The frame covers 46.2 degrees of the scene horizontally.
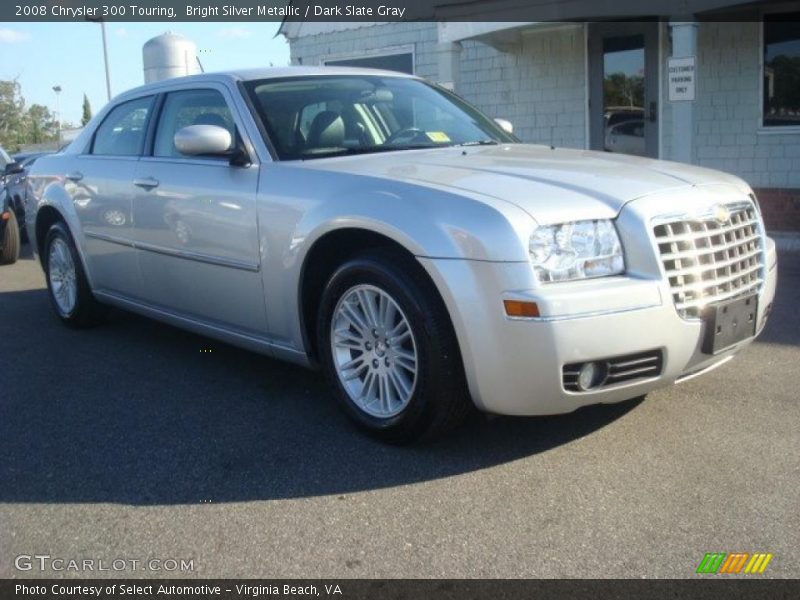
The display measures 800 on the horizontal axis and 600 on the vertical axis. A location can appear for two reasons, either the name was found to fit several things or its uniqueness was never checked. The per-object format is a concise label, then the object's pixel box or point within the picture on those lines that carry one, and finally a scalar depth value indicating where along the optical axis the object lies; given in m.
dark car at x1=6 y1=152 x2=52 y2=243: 12.45
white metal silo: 17.44
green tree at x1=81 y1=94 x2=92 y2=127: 59.44
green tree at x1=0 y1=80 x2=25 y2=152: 49.19
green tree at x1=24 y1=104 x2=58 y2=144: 51.41
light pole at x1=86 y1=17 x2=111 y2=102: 23.81
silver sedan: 3.58
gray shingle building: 10.72
